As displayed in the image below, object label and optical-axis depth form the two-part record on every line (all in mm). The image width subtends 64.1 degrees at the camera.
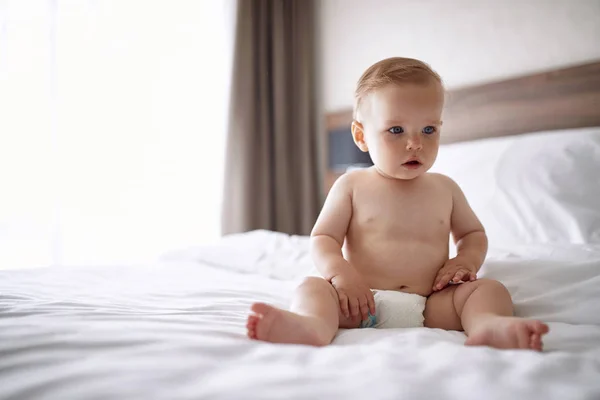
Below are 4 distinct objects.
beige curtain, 2916
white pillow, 1392
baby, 899
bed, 524
